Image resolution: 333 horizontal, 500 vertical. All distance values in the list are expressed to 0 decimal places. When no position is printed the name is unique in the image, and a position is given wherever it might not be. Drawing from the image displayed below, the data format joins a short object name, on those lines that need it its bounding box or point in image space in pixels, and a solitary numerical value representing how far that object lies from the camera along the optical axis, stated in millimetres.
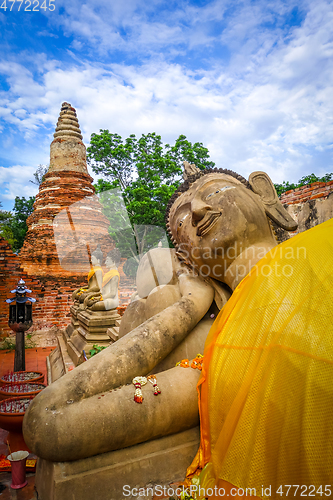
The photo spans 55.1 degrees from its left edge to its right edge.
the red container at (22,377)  3108
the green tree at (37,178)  19970
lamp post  4676
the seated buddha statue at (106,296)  5629
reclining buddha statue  1381
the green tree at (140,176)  12594
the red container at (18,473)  1946
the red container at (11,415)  2328
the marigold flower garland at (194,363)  1927
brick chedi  9168
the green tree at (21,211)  20219
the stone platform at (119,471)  1489
